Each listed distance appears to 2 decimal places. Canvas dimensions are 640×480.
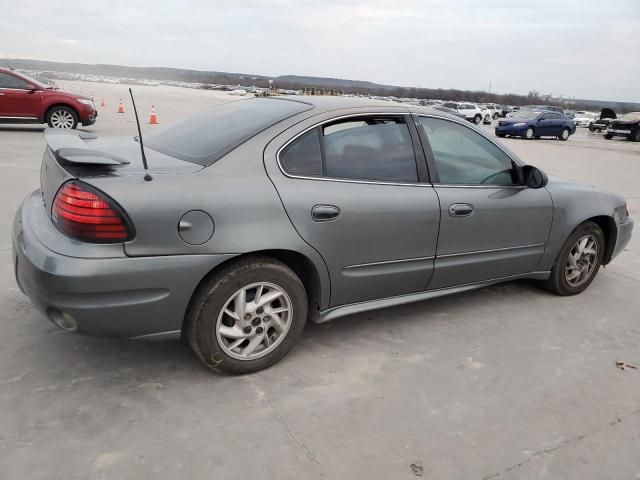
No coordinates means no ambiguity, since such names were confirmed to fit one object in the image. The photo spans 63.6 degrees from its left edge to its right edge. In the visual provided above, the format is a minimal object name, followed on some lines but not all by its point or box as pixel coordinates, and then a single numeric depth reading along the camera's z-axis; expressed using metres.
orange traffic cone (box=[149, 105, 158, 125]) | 16.48
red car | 11.87
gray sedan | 2.38
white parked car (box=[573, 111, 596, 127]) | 47.03
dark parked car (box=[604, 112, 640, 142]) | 25.94
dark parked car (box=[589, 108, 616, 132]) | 34.03
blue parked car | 23.75
